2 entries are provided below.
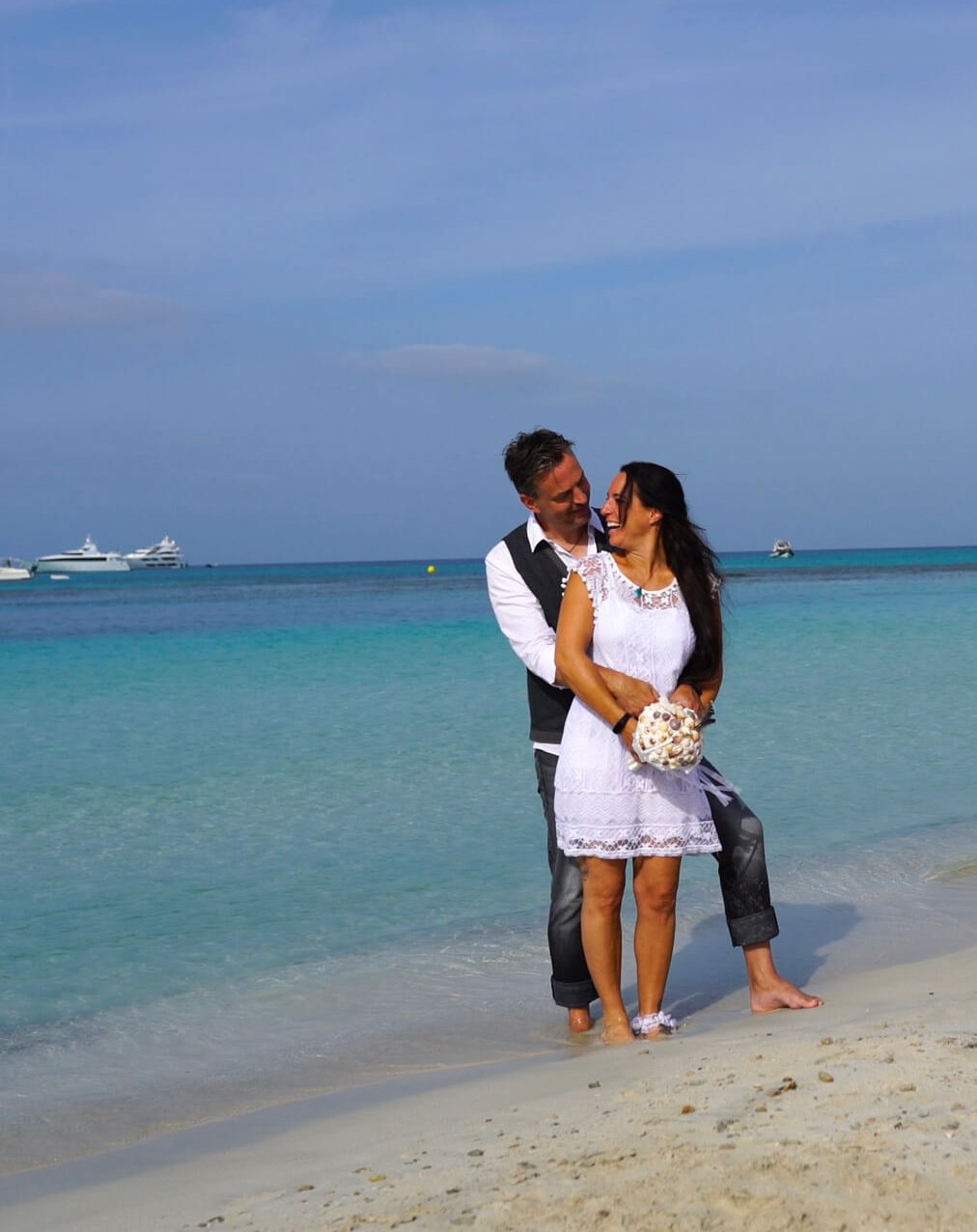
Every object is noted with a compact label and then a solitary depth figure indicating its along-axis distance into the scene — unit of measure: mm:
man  4164
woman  4039
